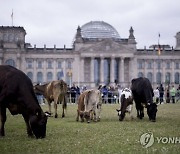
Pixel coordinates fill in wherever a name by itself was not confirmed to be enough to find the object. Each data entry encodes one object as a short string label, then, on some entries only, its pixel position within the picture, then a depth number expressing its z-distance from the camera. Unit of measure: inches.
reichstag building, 3868.1
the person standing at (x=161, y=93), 1714.9
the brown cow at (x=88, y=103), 662.5
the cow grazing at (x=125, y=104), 704.0
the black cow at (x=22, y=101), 446.3
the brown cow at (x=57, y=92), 783.7
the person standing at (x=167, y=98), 1706.9
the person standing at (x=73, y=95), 1678.2
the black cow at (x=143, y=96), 698.2
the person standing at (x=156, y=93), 1566.2
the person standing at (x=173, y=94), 1662.0
